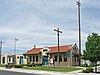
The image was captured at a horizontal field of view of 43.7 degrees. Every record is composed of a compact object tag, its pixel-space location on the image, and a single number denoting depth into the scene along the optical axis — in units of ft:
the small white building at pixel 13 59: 114.80
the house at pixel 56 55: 86.04
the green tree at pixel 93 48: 51.40
